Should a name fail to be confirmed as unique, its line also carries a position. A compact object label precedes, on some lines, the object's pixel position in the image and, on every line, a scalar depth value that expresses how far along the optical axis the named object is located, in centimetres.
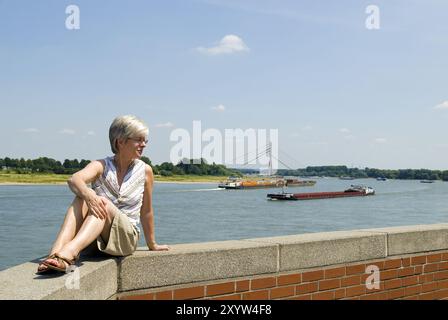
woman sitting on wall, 357
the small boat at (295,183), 13392
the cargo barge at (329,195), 7644
